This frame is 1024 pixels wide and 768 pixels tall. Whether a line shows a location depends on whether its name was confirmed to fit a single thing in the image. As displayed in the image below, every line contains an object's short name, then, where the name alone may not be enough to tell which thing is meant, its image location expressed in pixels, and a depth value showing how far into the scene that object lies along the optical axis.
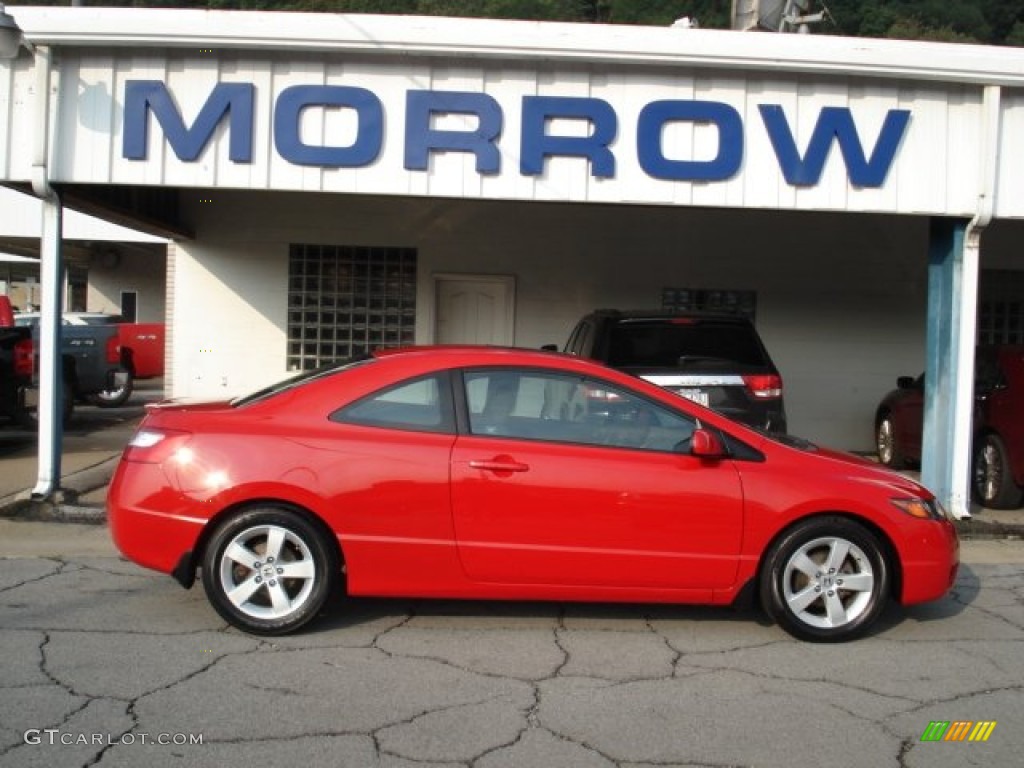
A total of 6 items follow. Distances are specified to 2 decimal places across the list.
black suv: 7.99
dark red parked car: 8.77
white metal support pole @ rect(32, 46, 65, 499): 8.24
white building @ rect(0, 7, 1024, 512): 7.88
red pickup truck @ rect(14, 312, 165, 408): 16.06
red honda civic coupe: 5.09
